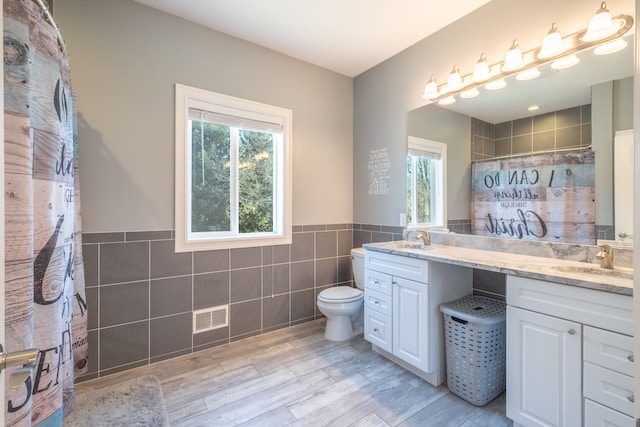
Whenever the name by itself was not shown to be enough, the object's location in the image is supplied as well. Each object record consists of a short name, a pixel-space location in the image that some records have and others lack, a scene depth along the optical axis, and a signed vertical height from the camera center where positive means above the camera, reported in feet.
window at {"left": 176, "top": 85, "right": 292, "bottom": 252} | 7.25 +1.19
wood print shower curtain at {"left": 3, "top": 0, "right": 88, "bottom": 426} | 2.50 +0.06
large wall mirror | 4.93 +2.08
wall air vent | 7.45 -2.83
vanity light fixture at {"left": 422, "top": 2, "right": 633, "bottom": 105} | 4.83 +3.09
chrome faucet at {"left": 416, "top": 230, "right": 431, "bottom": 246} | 7.51 -0.67
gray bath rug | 4.98 -3.64
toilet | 7.92 -2.76
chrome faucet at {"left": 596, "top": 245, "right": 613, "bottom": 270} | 4.73 -0.77
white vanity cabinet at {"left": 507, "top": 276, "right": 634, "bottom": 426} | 3.65 -2.07
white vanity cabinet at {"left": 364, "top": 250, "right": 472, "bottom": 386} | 6.01 -2.16
